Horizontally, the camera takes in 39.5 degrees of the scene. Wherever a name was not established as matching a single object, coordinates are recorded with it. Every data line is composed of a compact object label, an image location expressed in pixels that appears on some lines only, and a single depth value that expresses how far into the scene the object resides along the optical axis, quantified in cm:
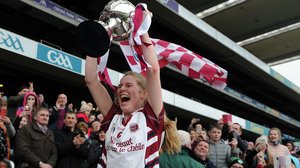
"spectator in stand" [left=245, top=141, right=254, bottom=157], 793
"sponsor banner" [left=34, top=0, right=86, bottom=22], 1139
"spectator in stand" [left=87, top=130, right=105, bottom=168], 506
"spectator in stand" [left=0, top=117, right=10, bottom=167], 420
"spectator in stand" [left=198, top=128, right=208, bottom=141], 529
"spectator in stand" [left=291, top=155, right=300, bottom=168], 581
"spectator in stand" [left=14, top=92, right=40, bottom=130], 536
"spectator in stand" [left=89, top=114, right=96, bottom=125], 708
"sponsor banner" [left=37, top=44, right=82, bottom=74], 1030
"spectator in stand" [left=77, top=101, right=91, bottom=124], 628
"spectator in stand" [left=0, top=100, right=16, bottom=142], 468
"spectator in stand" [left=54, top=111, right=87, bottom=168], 500
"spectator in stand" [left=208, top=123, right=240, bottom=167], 627
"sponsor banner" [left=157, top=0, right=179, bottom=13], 1382
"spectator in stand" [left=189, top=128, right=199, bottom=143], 648
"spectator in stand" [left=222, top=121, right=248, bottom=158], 724
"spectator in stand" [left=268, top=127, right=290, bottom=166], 644
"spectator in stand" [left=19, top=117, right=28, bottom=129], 534
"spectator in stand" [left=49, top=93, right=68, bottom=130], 594
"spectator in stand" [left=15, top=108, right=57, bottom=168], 465
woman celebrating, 207
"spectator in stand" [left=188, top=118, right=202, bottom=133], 719
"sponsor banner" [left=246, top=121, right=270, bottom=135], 2059
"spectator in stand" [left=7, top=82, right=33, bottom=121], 608
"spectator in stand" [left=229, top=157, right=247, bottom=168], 595
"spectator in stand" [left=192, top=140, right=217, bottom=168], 486
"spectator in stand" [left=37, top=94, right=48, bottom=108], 635
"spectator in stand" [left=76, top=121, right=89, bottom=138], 555
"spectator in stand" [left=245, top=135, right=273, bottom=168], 638
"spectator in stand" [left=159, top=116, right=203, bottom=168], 238
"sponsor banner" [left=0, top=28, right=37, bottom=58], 909
